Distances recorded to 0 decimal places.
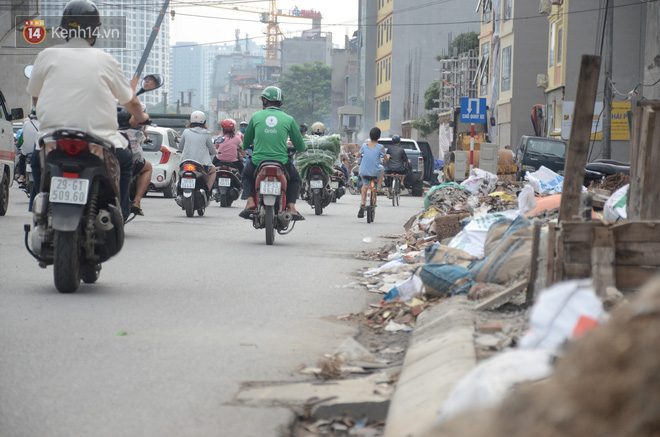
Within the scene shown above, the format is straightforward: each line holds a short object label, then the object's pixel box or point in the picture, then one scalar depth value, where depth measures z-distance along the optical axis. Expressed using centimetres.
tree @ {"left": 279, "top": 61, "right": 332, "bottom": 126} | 14075
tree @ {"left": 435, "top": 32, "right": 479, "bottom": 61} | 7119
